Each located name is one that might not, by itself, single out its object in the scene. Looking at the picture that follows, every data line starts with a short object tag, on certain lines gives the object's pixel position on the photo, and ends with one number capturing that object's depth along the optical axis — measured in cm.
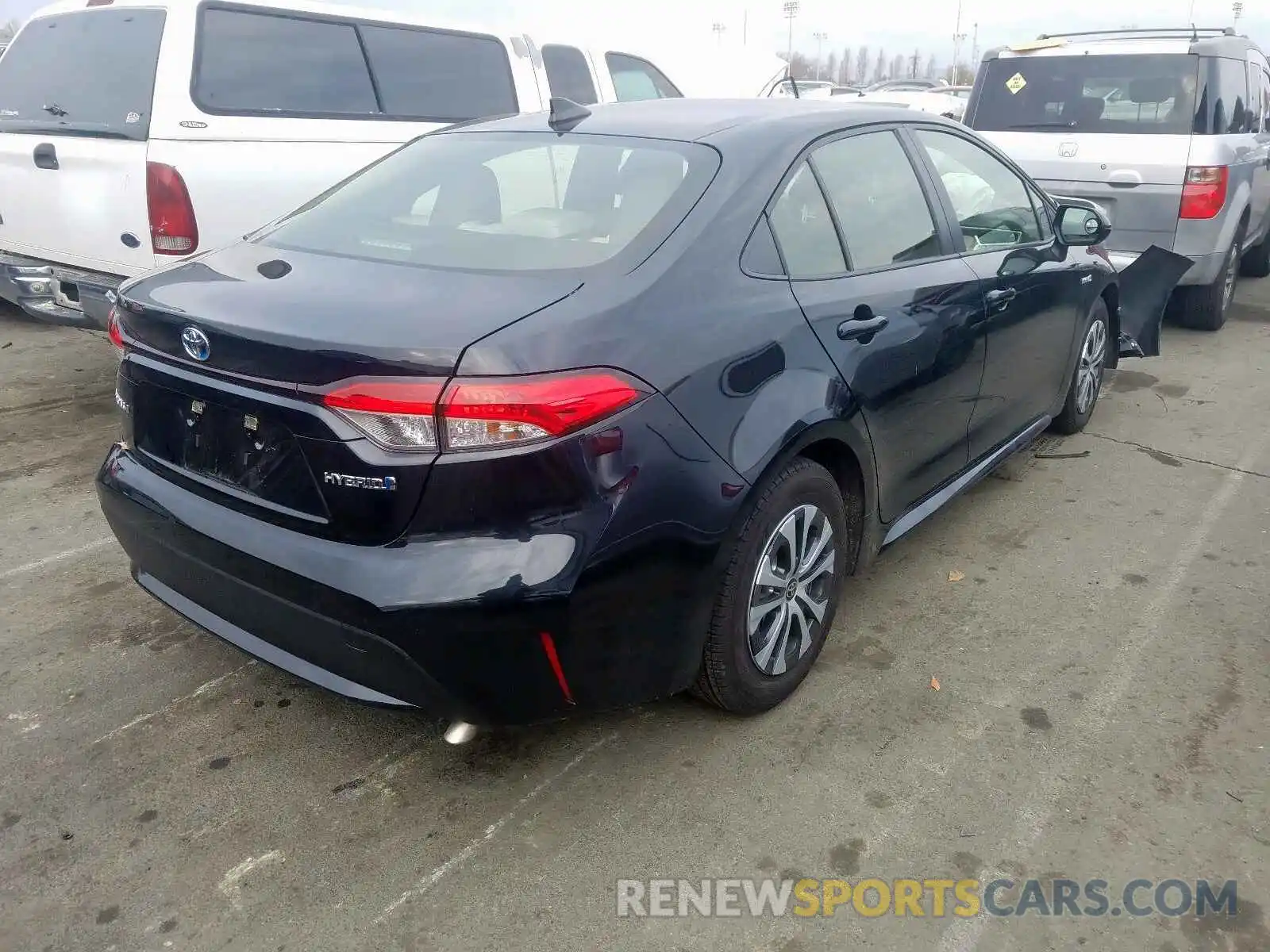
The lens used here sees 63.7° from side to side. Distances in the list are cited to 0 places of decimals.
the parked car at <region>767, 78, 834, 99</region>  2398
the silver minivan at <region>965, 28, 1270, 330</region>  647
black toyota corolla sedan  212
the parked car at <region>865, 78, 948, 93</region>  2612
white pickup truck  464
